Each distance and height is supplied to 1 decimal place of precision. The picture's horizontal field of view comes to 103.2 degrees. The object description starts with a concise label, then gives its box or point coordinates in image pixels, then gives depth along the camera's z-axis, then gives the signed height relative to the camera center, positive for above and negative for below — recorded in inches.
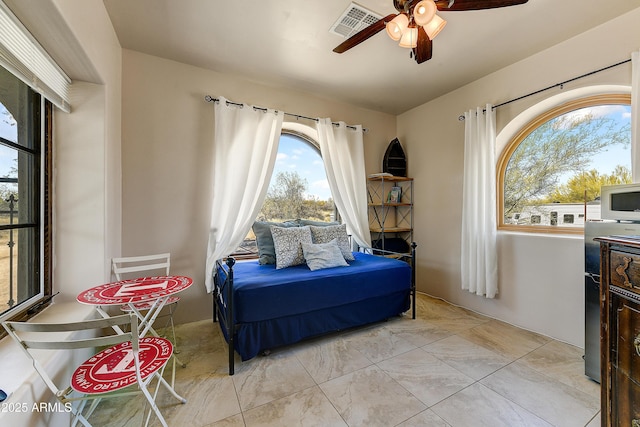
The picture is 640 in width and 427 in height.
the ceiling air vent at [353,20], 71.6 +57.6
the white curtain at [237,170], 99.9 +17.7
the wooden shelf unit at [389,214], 140.3 -0.5
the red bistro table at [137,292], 54.3 -18.6
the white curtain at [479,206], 101.4 +3.0
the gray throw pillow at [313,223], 120.5 -4.8
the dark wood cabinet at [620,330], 37.6 -18.4
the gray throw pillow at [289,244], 98.7 -12.3
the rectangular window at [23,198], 52.2 +3.4
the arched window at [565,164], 81.6 +17.9
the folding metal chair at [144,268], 77.9 -18.4
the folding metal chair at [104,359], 34.9 -27.5
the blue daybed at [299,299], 74.9 -28.9
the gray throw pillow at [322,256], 96.3 -16.7
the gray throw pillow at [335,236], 110.2 -10.3
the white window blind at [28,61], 44.3 +30.8
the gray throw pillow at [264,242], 102.4 -12.0
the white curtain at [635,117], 67.8 +26.0
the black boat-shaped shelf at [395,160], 140.3 +29.7
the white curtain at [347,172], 122.6 +20.4
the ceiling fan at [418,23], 52.3 +43.3
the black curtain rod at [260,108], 101.4 +45.5
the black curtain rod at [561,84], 74.5 +43.4
